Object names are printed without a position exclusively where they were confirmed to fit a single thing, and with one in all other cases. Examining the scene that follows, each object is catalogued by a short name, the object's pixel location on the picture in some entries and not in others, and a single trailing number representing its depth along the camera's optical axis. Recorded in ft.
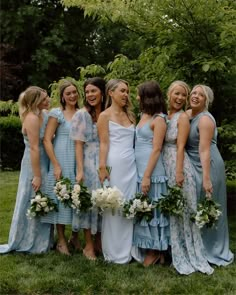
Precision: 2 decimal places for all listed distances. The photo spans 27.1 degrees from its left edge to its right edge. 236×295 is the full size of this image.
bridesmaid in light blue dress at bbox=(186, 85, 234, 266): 16.10
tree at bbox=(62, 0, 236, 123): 19.29
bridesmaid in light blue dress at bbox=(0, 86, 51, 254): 17.35
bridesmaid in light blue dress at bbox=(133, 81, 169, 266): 16.21
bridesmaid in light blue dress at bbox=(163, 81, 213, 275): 16.06
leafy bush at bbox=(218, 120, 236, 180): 20.79
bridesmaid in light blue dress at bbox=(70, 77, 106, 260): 16.83
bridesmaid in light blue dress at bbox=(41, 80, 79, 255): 17.24
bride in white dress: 16.74
